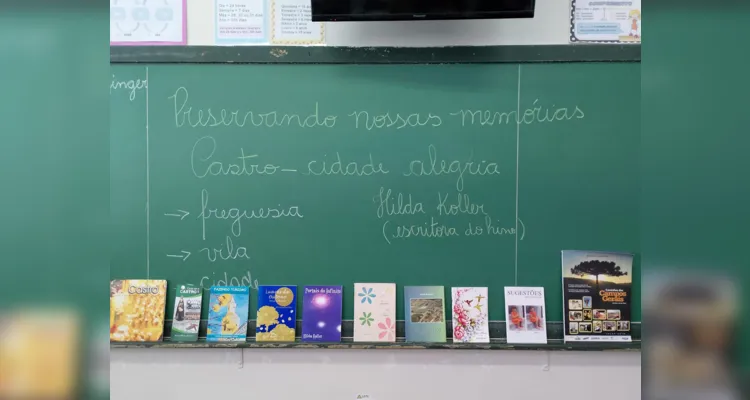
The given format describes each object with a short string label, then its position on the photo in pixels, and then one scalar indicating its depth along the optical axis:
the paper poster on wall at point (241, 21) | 2.29
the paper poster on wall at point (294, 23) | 2.29
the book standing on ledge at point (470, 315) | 2.24
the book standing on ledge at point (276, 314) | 2.27
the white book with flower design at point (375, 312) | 2.26
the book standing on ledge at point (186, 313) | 2.28
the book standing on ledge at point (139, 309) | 2.26
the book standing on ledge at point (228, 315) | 2.27
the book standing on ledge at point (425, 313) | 2.25
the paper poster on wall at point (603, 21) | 2.25
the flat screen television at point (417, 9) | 2.12
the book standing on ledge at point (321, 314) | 2.26
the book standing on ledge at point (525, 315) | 2.24
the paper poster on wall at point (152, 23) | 2.29
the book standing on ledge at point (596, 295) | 2.25
